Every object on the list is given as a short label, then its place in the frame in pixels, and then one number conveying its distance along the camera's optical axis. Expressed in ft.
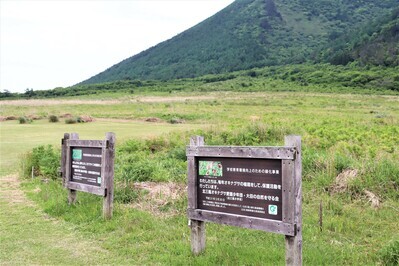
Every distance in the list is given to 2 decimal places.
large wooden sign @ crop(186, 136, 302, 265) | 16.01
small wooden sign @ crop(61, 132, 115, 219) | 26.11
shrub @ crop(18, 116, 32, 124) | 122.02
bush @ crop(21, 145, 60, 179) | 40.83
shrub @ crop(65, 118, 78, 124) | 116.47
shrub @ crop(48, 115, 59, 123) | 123.05
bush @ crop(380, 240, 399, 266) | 17.70
